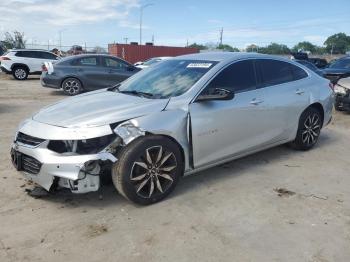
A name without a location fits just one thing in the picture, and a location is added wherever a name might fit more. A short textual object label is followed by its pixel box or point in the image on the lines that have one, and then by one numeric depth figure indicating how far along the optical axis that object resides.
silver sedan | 4.09
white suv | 20.25
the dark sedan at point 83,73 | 13.95
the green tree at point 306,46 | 86.94
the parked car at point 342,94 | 10.02
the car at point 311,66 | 13.62
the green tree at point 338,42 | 84.81
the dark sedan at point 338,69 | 12.83
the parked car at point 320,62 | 25.42
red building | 39.16
